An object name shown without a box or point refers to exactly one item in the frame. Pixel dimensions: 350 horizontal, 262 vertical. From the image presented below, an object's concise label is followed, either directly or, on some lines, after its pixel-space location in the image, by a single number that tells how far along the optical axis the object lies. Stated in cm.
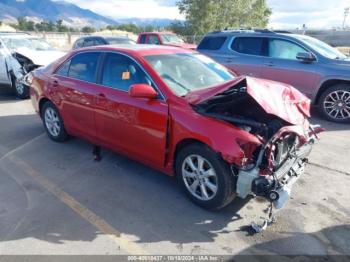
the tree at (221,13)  2922
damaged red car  326
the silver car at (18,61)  916
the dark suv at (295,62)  702
